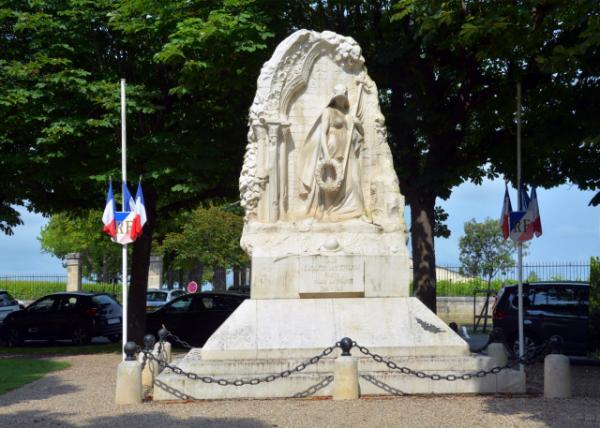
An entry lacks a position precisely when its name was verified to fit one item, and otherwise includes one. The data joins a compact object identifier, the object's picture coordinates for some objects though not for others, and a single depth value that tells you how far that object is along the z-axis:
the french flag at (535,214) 15.45
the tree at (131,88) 17.80
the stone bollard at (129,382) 11.48
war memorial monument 12.07
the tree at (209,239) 43.91
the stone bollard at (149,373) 13.17
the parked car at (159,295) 36.91
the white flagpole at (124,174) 15.22
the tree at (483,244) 71.12
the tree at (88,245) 45.47
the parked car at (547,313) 18.27
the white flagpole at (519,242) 14.73
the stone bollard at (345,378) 11.36
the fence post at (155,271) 46.66
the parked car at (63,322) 24.78
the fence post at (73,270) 42.12
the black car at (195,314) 22.34
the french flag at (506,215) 15.74
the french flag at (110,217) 16.19
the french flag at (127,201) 15.95
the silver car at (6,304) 28.98
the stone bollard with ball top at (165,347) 14.20
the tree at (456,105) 17.34
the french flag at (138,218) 16.12
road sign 36.94
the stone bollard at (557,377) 11.78
